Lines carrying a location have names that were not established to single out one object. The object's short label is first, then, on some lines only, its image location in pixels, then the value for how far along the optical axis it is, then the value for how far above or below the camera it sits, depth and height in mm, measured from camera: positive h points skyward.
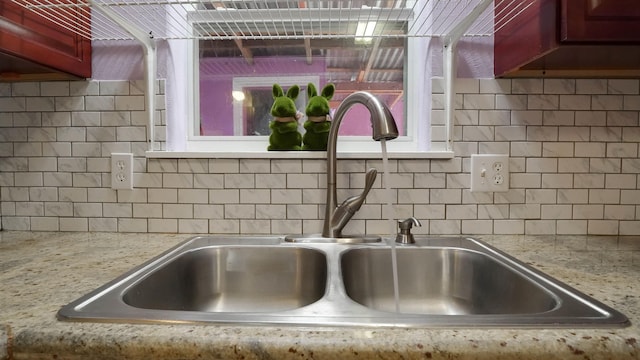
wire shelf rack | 1040 +441
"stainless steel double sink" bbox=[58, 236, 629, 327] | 772 -267
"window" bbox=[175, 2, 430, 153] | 1264 +288
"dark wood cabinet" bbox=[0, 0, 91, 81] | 854 +284
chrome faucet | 975 -86
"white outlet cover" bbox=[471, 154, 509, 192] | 1089 -21
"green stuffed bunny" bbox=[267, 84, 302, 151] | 1114 +112
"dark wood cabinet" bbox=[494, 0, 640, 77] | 735 +264
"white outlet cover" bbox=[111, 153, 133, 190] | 1124 -26
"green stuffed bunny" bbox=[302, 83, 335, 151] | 1118 +115
